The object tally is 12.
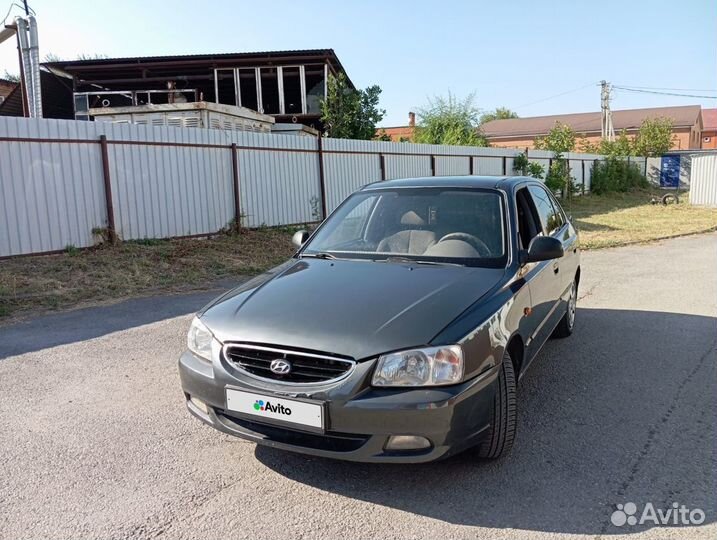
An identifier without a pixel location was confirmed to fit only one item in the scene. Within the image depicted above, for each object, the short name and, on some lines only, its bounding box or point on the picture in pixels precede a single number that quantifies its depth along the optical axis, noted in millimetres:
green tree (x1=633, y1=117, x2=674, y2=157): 41562
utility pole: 45000
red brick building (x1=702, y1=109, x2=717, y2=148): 65562
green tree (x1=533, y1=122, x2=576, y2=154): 26781
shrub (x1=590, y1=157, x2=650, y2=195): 28938
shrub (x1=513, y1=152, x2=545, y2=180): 22000
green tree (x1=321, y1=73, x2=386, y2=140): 21578
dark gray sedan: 2521
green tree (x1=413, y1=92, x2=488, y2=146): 27275
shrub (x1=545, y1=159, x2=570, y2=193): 23609
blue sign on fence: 37250
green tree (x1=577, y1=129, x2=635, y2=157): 33969
